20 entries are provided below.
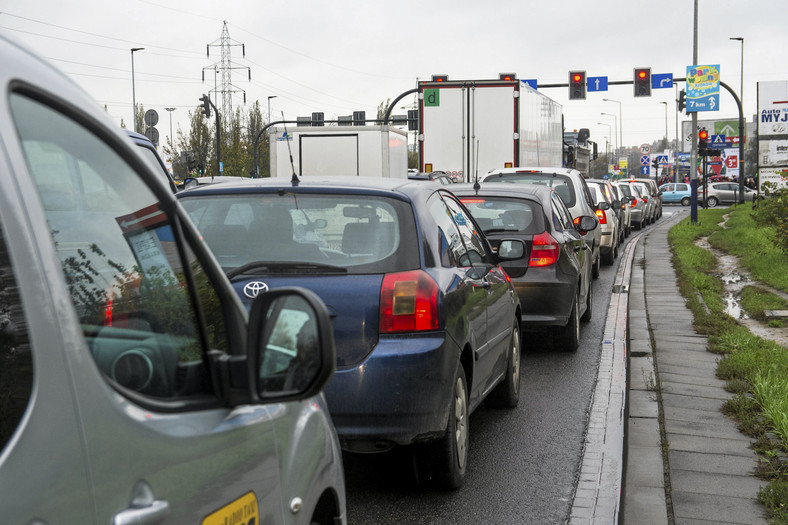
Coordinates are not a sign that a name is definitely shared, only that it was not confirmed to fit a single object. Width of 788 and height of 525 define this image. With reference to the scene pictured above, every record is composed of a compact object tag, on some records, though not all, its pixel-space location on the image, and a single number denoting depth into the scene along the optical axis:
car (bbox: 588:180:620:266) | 20.72
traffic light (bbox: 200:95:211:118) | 45.91
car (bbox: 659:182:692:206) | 76.19
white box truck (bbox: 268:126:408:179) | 26.47
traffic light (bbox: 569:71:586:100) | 44.11
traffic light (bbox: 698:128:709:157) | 39.06
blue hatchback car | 4.86
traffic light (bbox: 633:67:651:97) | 44.53
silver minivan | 1.57
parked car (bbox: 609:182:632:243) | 25.30
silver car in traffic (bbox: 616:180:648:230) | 38.41
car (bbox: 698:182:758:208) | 68.38
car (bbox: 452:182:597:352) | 9.70
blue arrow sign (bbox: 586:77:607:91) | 47.22
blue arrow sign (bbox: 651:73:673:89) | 46.88
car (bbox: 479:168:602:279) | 15.61
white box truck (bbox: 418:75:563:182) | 22.11
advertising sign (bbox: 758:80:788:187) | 34.32
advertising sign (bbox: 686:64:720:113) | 33.64
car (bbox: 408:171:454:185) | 18.58
